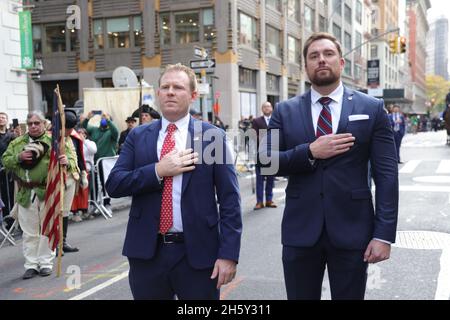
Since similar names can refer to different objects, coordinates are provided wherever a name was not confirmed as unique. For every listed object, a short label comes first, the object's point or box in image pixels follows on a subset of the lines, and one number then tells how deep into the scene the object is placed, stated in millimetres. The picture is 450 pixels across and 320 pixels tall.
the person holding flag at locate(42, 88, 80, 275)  6367
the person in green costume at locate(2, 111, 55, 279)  6613
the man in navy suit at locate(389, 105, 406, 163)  18359
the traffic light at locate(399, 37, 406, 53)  29812
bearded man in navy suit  3021
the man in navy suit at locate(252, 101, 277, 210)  10094
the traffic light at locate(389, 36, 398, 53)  30375
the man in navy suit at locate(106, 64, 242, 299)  2916
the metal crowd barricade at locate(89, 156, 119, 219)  10484
